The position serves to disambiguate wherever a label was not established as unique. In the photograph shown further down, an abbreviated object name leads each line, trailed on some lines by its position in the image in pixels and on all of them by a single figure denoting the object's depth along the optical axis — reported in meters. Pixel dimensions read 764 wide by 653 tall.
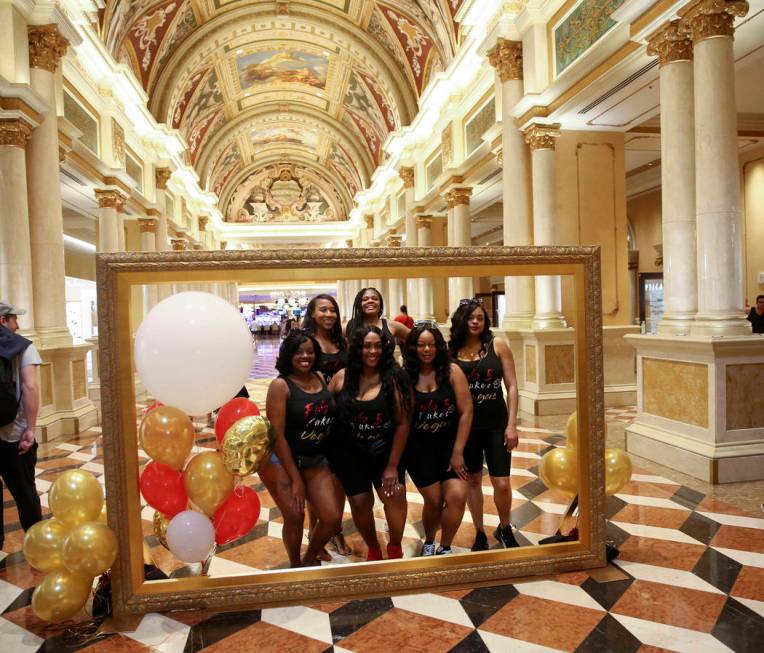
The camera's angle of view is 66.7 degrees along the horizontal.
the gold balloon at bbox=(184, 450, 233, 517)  2.88
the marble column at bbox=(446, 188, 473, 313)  11.86
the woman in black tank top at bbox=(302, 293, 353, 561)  3.32
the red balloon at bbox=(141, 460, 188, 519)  2.94
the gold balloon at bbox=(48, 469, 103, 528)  2.92
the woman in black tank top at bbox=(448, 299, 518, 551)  3.27
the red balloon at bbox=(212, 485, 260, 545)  2.99
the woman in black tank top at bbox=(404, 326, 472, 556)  3.09
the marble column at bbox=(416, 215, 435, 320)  15.20
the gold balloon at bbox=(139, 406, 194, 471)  2.86
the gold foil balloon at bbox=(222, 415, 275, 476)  2.84
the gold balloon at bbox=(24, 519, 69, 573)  2.87
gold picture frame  2.80
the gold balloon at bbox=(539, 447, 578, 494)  3.40
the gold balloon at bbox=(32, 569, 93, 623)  2.74
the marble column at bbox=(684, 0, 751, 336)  4.86
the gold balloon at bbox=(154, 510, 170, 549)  3.04
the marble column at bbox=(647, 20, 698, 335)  5.29
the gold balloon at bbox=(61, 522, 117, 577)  2.69
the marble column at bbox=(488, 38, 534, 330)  8.34
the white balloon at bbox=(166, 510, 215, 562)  2.82
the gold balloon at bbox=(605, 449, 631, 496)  3.41
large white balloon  2.76
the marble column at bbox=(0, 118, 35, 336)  6.89
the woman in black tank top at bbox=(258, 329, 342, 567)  2.96
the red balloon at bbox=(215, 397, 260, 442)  3.22
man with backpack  3.51
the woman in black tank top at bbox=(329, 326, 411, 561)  3.00
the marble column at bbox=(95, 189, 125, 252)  10.95
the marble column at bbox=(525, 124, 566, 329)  7.95
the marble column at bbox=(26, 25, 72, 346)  7.34
